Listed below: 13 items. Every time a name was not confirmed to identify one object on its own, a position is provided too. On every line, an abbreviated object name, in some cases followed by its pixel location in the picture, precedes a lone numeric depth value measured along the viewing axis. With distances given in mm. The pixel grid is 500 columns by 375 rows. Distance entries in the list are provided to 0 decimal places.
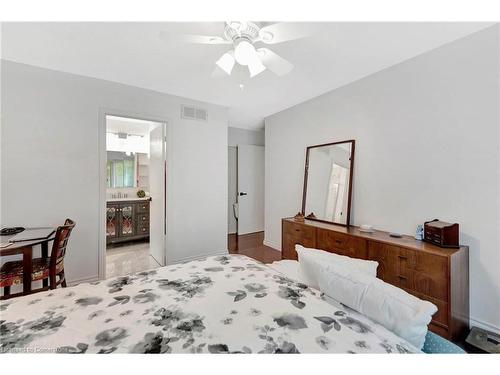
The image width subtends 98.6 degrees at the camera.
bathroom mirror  4535
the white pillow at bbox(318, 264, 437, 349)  883
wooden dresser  1630
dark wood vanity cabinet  4023
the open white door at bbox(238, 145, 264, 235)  4918
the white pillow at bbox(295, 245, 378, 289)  1233
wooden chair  1822
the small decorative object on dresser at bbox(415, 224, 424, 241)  2012
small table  1681
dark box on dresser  1774
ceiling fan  1421
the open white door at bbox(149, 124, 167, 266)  3082
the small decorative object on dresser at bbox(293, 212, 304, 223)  3002
